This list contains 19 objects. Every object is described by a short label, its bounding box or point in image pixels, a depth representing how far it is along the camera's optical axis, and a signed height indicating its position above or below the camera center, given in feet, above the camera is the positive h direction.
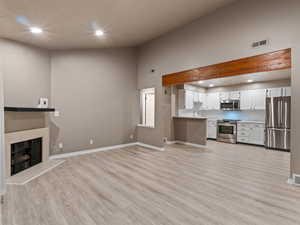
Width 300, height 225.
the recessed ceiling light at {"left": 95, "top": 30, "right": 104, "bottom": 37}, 13.21 +6.83
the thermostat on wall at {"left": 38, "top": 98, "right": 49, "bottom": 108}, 14.34 +0.80
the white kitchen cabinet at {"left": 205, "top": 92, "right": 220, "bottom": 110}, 24.82 +1.76
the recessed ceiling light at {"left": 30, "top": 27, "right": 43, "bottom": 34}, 11.47 +6.13
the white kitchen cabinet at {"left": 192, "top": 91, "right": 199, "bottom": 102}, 23.99 +2.44
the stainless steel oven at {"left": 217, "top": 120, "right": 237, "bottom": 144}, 21.72 -2.71
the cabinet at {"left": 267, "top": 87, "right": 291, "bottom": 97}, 18.22 +2.44
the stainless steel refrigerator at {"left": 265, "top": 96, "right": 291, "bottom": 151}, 16.74 -1.23
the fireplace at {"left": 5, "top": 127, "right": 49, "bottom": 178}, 10.43 -2.92
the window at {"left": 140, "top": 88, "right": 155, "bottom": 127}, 20.74 +0.64
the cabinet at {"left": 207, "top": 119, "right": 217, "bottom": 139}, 23.83 -2.66
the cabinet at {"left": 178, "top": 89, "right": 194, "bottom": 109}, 22.27 +1.84
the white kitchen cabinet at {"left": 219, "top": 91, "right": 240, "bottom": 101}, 22.80 +2.48
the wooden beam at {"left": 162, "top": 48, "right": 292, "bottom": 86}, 9.70 +3.34
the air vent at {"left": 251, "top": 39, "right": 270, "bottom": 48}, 10.23 +4.60
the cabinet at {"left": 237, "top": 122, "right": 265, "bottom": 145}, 19.54 -2.74
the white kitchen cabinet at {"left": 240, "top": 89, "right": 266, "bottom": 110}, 20.58 +1.69
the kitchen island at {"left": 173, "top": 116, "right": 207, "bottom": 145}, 19.30 -2.31
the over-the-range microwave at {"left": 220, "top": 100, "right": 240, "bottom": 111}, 22.67 +1.03
